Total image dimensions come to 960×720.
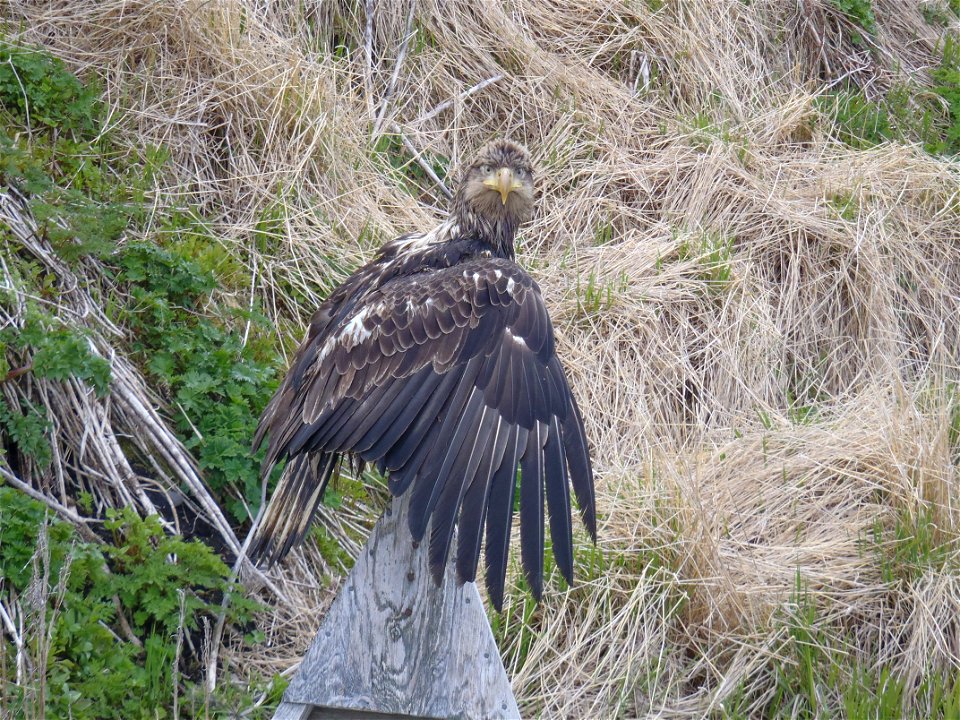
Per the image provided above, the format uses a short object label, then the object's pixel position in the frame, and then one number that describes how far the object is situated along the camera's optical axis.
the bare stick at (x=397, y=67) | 12.72
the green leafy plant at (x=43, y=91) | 10.43
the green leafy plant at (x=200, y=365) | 8.94
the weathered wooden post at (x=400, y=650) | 5.42
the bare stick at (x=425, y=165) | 12.48
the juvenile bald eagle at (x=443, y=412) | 5.78
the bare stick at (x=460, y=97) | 12.93
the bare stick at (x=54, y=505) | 7.79
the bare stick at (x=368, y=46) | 12.90
